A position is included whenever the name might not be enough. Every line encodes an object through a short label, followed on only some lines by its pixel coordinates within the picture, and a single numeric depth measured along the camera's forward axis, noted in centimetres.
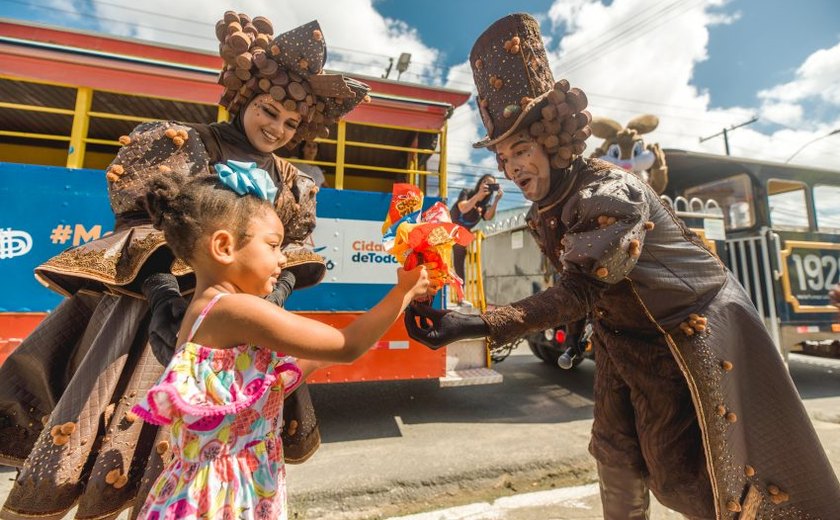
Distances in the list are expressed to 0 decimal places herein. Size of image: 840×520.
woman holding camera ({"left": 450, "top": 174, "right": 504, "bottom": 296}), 552
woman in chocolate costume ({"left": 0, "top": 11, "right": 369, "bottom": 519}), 126
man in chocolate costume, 139
